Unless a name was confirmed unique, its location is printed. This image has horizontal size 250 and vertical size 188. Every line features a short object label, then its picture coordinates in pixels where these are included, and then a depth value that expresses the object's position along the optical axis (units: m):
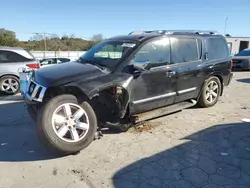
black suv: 3.80
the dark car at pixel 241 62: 14.78
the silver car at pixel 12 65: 8.26
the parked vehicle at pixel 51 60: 11.69
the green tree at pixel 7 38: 28.77
